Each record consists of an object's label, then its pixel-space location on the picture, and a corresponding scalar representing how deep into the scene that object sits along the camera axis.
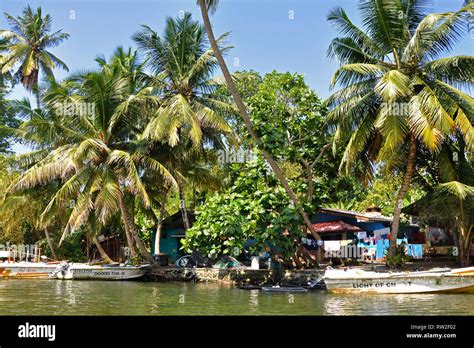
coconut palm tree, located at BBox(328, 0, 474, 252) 16.31
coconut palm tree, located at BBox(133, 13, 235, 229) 22.62
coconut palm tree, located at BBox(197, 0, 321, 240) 16.58
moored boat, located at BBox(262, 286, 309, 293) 16.77
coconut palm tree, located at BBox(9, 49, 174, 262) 21.30
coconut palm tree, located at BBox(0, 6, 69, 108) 32.72
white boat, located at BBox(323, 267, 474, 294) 14.59
